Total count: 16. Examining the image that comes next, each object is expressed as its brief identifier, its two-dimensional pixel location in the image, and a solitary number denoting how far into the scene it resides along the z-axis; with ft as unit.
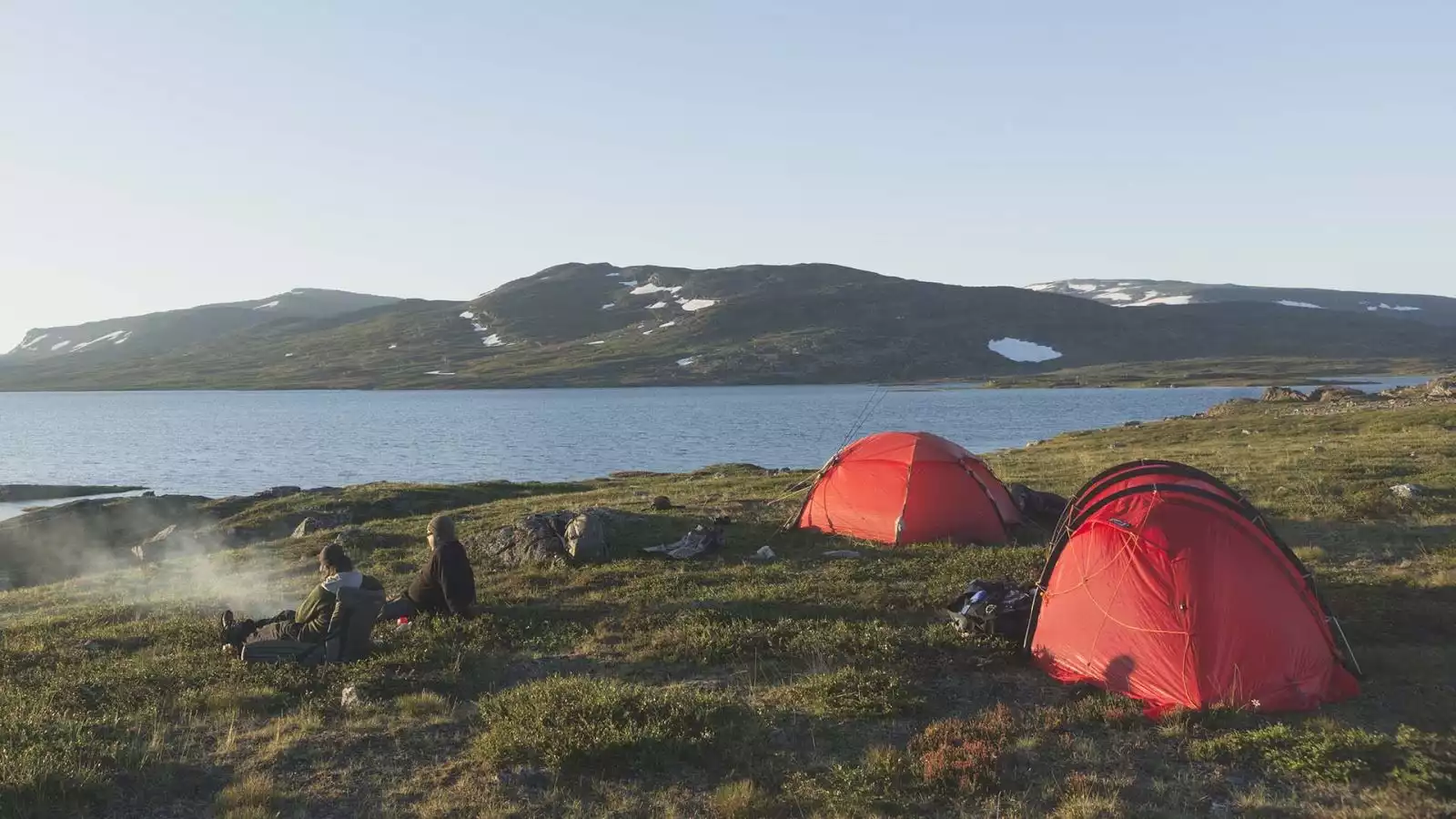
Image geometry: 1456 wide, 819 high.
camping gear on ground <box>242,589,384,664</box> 36.81
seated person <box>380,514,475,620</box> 42.93
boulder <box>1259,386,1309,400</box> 207.82
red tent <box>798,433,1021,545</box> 59.16
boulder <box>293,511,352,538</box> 85.83
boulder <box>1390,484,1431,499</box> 65.01
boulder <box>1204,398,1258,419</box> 188.73
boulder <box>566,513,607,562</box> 56.29
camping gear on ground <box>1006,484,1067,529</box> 63.82
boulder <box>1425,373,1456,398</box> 167.12
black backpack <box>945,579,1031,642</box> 37.70
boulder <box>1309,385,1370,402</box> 195.21
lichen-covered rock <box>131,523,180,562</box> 85.25
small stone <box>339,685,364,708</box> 32.22
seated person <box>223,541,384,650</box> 37.65
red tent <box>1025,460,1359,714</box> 31.27
